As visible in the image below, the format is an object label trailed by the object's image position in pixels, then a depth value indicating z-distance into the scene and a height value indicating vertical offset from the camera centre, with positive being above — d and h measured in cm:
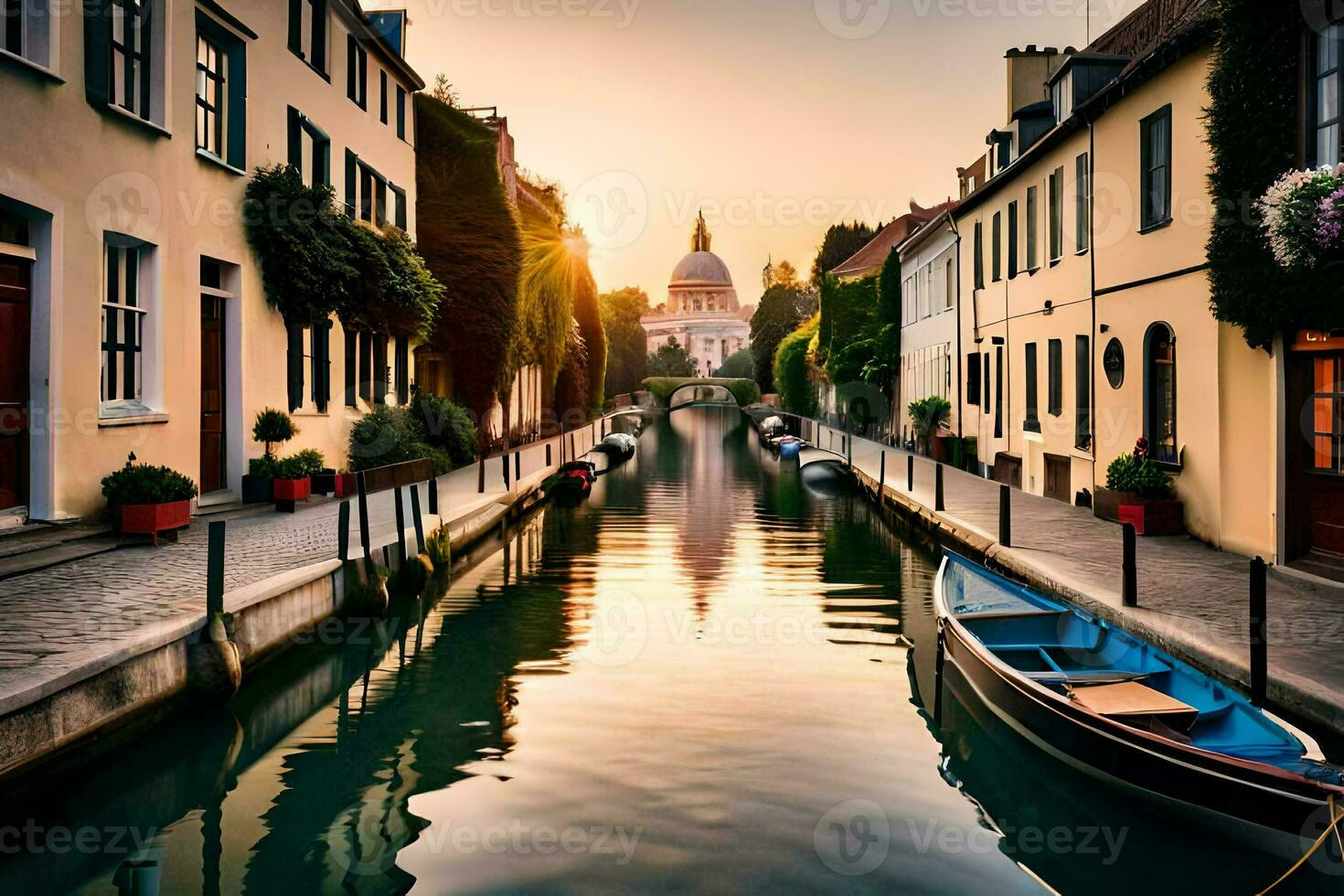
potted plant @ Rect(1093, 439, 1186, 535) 1436 -82
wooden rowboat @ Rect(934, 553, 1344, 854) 565 -175
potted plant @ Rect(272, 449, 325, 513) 1666 -62
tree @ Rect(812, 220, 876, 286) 7138 +1236
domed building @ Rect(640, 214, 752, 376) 15212 +1673
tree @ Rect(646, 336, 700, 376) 10354 +678
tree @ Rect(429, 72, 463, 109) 3653 +1136
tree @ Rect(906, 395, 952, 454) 3073 +52
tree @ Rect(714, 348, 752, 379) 10488 +672
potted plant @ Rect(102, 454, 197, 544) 1228 -68
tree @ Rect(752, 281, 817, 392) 7750 +818
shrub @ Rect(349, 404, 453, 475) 2162 -9
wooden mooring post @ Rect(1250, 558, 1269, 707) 738 -148
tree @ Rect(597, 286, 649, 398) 7731 +681
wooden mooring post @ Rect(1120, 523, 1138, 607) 992 -124
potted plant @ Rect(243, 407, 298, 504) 1678 -25
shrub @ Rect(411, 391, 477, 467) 2538 +27
